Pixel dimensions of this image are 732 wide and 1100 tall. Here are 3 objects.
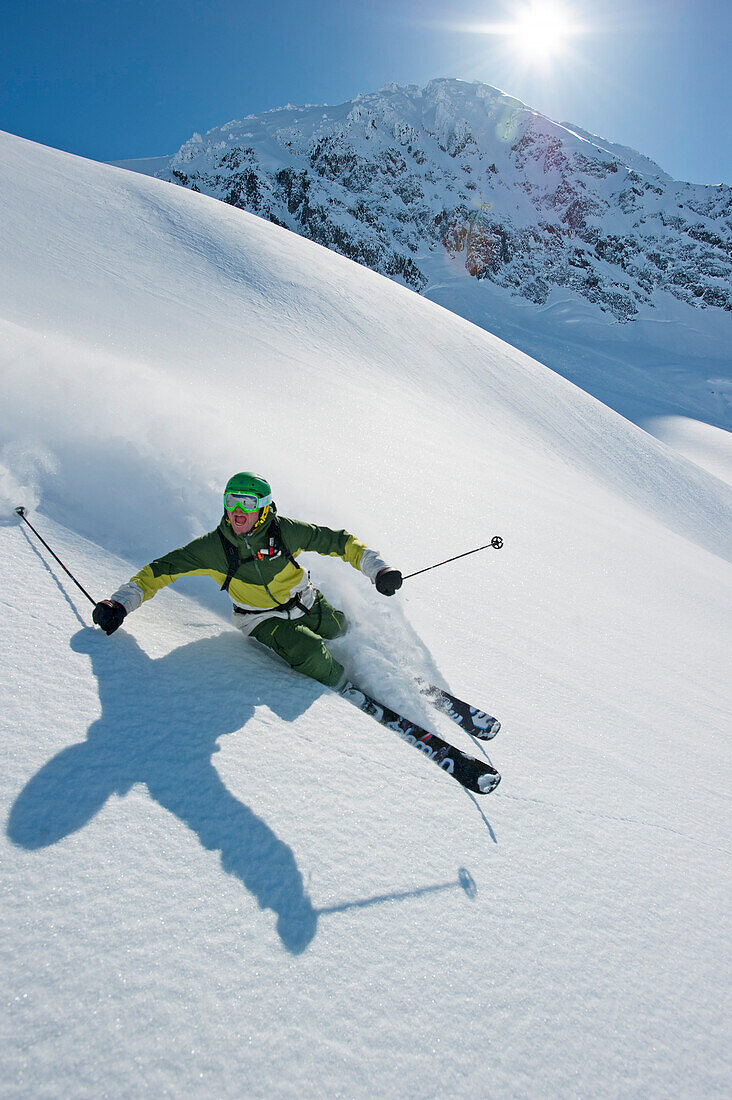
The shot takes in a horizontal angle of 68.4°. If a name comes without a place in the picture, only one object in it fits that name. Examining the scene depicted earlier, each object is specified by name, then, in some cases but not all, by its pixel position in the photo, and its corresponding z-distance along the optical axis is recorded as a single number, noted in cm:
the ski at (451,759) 237
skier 294
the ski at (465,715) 277
